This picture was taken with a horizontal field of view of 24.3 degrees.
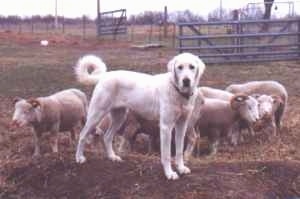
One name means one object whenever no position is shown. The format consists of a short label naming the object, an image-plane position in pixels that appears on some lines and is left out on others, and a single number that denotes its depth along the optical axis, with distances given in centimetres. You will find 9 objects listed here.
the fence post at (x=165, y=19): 3945
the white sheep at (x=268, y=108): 1212
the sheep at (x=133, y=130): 1066
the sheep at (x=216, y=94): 1212
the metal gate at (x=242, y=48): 2328
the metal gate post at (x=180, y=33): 2313
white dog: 780
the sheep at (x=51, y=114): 1049
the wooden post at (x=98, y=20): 4262
